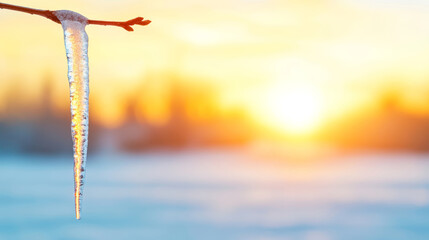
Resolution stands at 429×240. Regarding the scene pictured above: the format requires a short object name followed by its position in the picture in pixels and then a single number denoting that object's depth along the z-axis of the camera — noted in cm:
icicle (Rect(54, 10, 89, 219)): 152
